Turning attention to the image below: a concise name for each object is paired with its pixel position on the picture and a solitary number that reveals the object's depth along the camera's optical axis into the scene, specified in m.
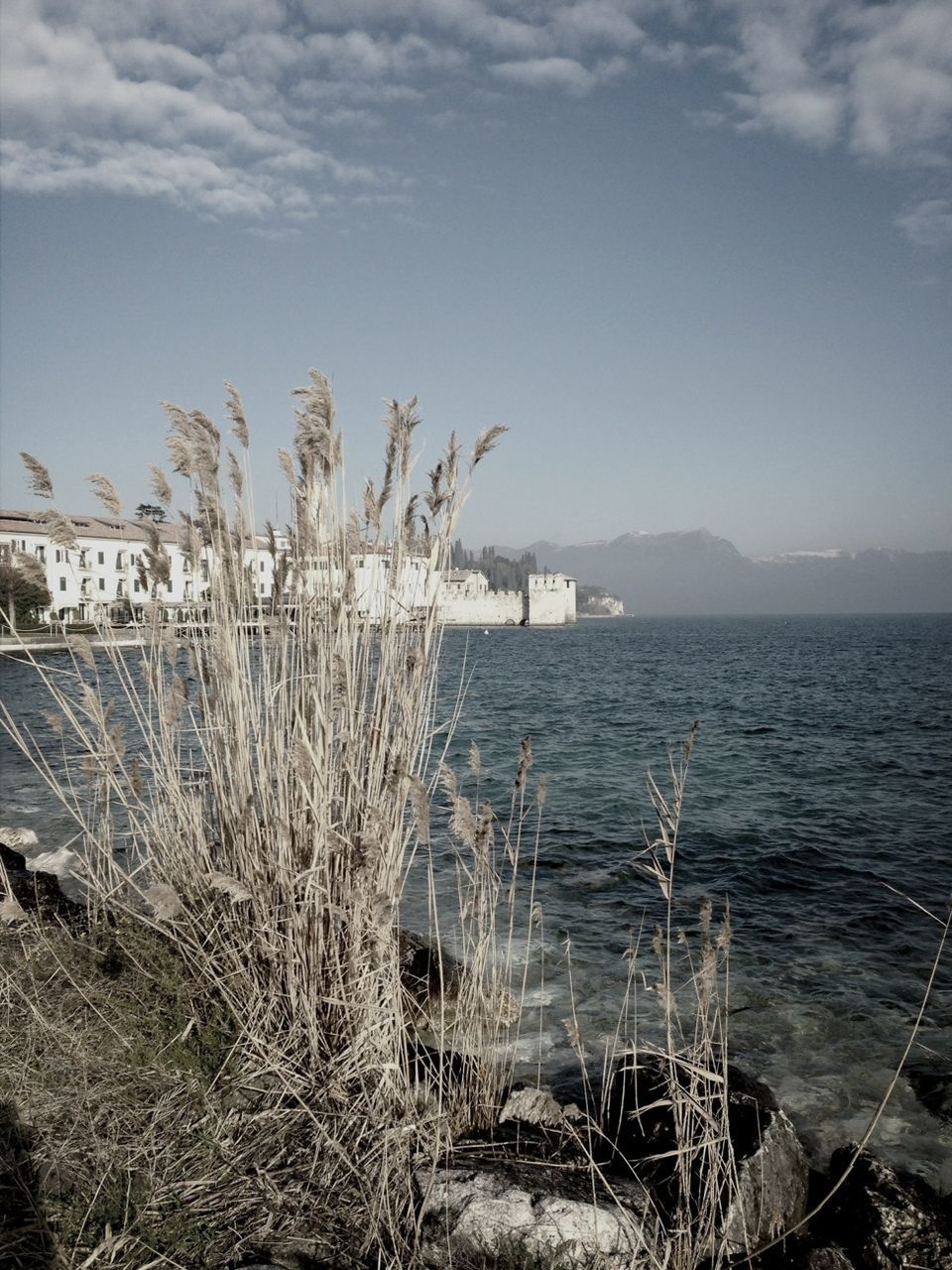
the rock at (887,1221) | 2.46
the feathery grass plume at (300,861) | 2.26
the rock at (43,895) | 4.23
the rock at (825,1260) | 2.38
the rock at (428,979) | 3.83
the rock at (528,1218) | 2.09
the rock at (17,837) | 7.02
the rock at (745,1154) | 2.44
